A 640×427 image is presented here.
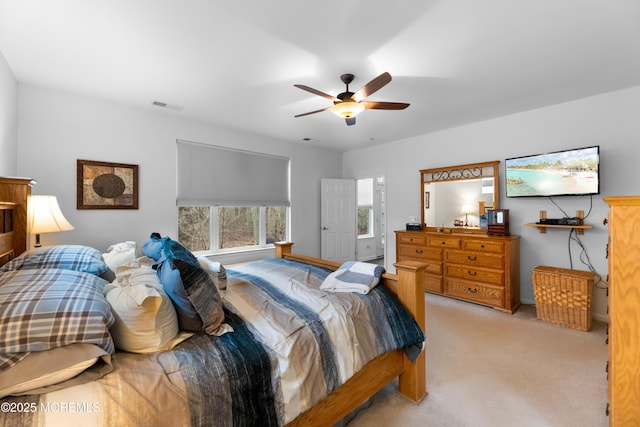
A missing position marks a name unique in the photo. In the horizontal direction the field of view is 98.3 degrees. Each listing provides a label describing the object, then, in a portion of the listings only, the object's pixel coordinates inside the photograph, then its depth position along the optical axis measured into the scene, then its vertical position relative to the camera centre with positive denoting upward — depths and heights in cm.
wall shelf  312 -17
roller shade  388 +53
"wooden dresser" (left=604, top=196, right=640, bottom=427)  127 -45
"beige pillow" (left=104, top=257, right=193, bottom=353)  115 -47
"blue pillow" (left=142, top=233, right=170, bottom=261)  182 -26
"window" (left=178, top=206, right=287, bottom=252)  403 -25
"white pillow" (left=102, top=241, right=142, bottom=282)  237 -42
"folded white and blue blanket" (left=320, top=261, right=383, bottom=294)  189 -49
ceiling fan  236 +98
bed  93 -63
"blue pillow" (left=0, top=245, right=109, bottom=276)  165 -33
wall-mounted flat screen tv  310 +46
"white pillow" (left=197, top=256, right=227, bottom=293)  182 -42
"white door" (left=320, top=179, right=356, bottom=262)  544 -18
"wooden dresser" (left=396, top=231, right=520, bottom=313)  342 -73
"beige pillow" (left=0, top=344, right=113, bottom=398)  86 -52
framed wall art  312 +30
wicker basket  289 -92
